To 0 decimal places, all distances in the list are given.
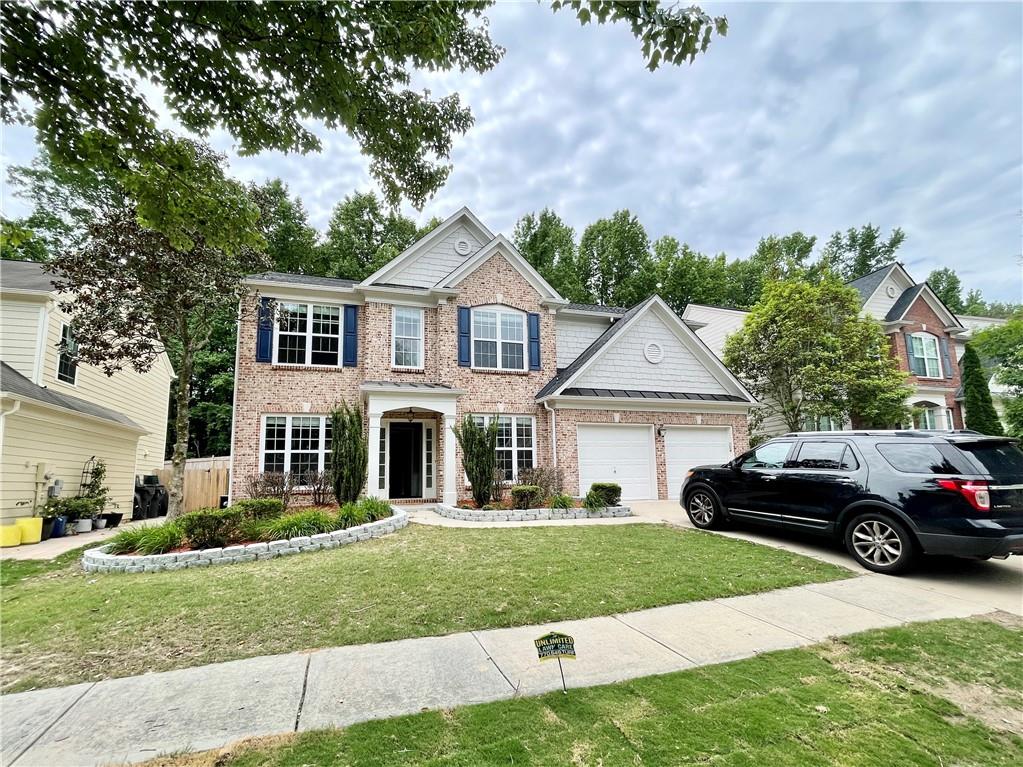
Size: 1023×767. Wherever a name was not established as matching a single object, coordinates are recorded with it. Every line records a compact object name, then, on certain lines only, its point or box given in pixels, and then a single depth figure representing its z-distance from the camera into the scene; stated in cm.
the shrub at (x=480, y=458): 1148
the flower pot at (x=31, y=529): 912
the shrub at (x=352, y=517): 859
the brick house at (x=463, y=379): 1272
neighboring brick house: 2031
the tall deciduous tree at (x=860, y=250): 3709
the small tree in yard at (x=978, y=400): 1780
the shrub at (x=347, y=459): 1049
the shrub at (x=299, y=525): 770
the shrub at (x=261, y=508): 809
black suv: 546
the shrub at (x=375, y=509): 937
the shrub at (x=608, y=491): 1136
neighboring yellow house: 936
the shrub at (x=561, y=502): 1105
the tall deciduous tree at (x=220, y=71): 321
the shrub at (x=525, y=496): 1105
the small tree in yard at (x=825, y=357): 1562
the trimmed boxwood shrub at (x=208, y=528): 740
